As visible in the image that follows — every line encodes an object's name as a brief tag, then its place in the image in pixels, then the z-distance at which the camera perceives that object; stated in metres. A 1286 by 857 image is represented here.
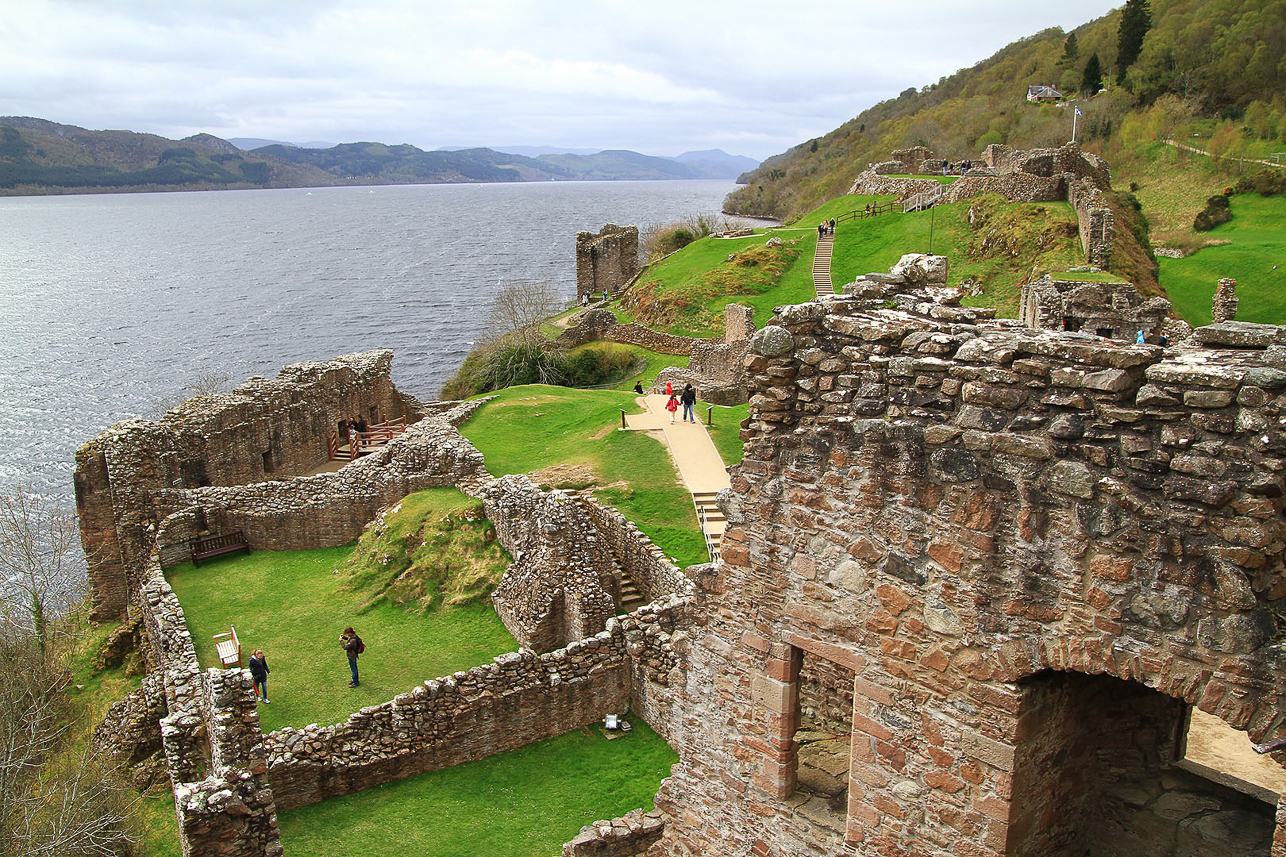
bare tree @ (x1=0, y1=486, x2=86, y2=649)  23.88
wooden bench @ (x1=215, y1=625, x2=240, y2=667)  18.33
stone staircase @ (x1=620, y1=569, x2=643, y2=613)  20.34
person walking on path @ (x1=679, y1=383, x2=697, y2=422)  28.88
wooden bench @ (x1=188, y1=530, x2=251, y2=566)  24.50
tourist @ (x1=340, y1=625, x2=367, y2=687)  17.86
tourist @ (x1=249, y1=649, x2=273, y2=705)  17.50
